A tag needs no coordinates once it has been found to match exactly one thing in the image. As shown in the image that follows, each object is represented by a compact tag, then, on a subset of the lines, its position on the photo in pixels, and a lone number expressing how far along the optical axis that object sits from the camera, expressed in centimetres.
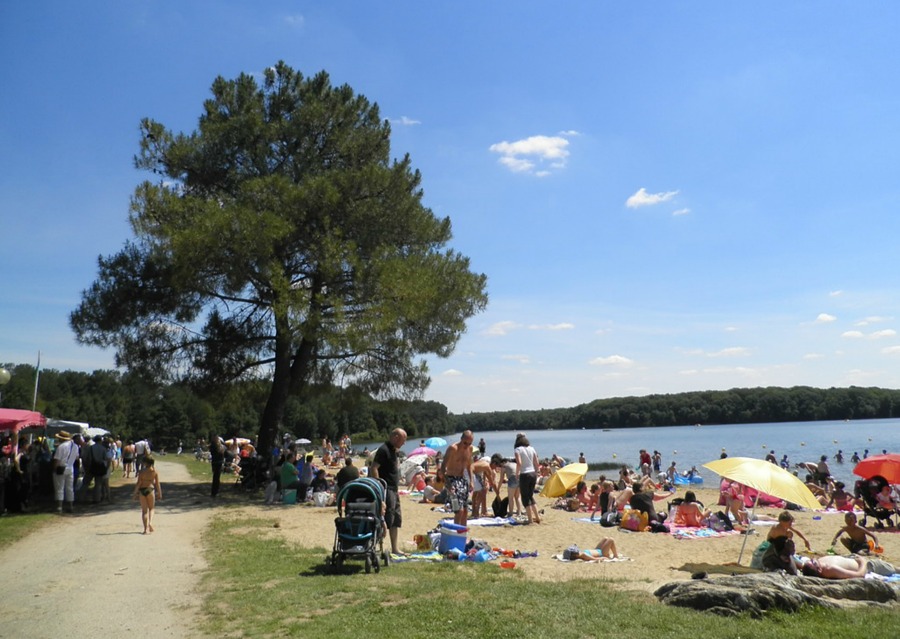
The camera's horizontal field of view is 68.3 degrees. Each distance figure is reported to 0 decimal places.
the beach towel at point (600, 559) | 825
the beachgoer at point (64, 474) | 1237
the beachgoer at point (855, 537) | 929
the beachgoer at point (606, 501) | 1304
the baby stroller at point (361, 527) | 675
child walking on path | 985
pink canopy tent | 1507
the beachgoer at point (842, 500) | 1501
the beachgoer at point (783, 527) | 734
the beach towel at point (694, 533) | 1092
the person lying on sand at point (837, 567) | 656
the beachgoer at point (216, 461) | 1522
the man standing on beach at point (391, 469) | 759
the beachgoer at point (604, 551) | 841
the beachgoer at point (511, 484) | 1211
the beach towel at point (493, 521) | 1162
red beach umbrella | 1248
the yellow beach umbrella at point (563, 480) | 1412
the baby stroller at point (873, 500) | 1225
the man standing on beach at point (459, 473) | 1009
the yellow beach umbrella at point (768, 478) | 765
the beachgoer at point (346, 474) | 810
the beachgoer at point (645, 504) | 1152
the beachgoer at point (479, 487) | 1227
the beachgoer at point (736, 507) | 1248
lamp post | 1284
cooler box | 815
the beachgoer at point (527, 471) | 1145
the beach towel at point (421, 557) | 779
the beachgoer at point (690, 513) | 1192
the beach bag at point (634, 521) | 1139
